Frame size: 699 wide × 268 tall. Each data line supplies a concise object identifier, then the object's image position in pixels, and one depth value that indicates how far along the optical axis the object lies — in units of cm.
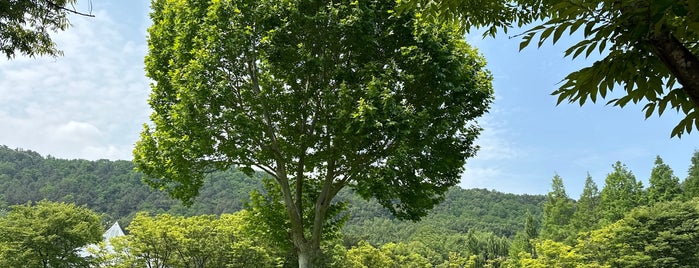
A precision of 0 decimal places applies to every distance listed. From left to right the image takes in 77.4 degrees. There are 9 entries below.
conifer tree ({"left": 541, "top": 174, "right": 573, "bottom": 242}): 5217
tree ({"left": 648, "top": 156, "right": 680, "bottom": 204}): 4062
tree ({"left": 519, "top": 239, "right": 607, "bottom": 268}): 2530
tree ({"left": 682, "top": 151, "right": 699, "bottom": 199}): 3963
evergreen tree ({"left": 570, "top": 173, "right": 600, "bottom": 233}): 4938
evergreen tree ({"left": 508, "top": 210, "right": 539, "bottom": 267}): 5202
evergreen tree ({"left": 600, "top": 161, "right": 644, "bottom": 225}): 4300
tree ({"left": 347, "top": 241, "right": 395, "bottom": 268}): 2708
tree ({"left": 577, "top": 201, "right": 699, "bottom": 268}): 2542
